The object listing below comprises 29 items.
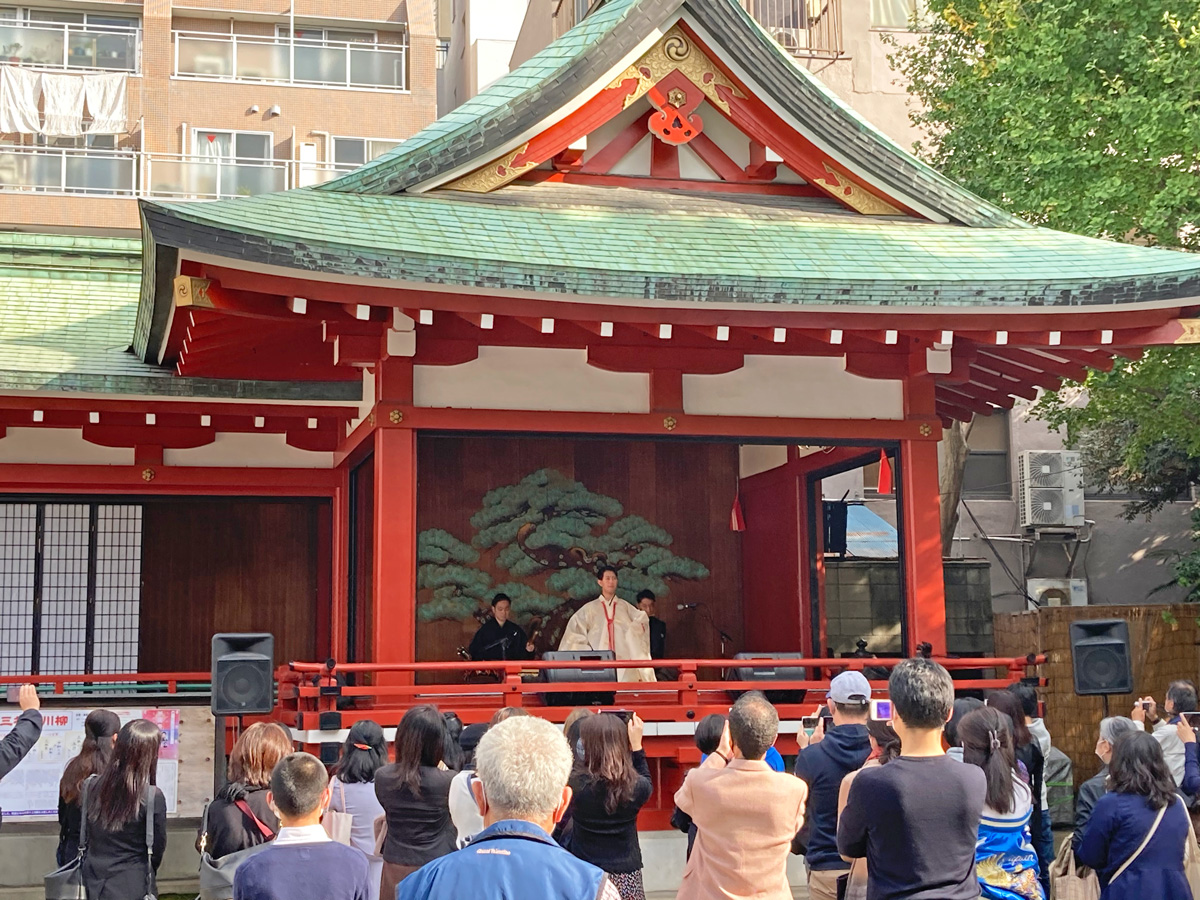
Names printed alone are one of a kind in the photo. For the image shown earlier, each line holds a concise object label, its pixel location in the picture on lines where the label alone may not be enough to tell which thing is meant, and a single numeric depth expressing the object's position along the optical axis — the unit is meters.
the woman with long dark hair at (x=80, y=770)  7.23
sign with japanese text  10.93
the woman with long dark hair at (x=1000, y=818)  5.34
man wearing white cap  5.79
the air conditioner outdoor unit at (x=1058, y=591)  22.62
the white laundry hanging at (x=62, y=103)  29.47
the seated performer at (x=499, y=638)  13.12
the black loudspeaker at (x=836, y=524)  16.31
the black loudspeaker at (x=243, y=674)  8.69
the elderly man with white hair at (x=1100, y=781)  6.36
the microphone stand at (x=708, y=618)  15.17
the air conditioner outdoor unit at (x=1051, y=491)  22.55
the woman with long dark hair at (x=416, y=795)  6.17
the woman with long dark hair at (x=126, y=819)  6.55
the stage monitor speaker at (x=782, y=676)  11.16
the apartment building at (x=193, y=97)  28.97
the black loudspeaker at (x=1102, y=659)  9.98
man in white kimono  13.08
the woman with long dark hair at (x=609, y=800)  5.79
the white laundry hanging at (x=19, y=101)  29.47
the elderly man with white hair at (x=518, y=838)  3.33
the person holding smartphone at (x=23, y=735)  6.35
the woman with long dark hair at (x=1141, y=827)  5.95
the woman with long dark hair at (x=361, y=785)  6.83
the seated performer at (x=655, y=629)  13.91
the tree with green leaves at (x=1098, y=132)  14.31
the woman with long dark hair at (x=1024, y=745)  6.55
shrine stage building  10.06
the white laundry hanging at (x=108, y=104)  29.66
